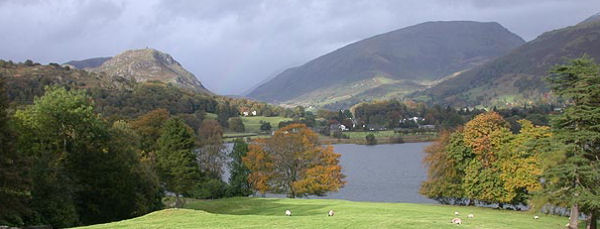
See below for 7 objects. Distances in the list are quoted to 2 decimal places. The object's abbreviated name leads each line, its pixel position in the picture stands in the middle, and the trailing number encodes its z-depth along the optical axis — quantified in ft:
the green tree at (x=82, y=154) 120.98
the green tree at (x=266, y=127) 617.62
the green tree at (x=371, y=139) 609.50
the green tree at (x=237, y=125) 623.36
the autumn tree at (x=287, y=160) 213.05
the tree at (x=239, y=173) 217.15
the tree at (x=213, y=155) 249.34
